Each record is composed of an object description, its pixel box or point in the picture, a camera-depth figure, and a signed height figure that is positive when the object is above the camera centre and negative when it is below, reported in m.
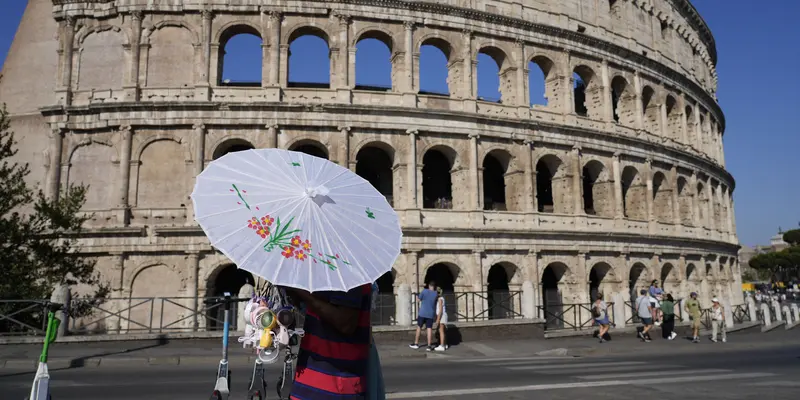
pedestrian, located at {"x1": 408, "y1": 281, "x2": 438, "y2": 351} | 14.35 -0.61
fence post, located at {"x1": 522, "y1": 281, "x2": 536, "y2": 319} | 18.02 -0.63
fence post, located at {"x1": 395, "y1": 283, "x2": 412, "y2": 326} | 15.97 -0.68
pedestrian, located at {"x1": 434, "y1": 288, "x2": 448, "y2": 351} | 14.61 -0.99
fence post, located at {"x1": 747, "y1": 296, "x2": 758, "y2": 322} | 27.12 -1.33
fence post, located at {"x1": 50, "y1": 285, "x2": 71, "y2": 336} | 14.12 -0.33
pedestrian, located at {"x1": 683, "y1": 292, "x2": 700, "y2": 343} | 17.95 -1.00
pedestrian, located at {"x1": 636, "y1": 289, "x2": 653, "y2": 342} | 17.72 -1.04
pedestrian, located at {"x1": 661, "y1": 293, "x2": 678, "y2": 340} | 18.45 -1.24
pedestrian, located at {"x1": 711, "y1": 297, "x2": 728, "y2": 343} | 18.03 -1.16
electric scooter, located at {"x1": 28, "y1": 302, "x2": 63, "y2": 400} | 4.26 -0.68
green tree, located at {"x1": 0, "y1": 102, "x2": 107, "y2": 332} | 16.06 +1.15
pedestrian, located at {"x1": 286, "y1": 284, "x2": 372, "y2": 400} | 3.01 -0.33
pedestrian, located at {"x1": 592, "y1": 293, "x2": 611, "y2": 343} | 17.36 -1.08
